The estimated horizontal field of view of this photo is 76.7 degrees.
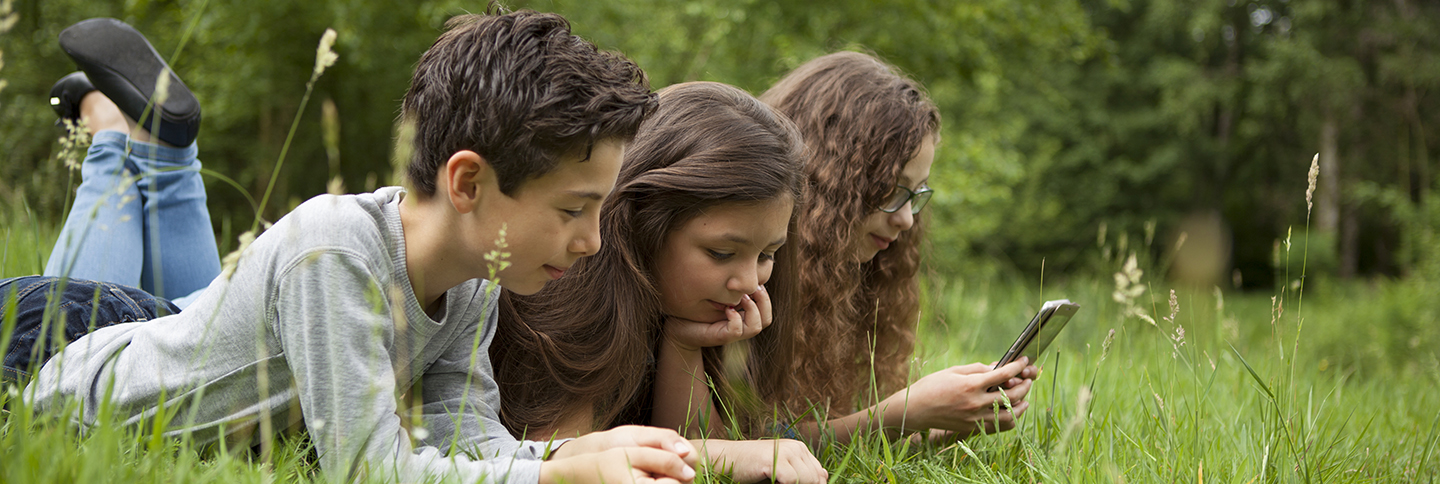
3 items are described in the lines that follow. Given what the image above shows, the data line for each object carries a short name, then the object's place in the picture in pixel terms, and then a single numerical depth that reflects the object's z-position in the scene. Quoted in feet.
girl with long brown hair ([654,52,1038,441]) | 7.20
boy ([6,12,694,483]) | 4.68
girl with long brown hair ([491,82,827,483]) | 6.40
